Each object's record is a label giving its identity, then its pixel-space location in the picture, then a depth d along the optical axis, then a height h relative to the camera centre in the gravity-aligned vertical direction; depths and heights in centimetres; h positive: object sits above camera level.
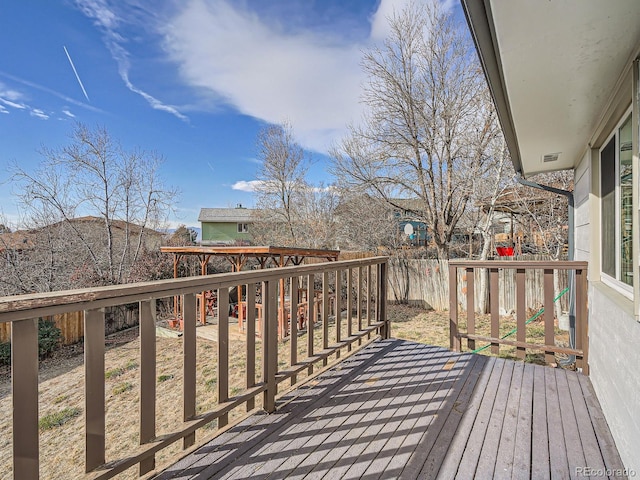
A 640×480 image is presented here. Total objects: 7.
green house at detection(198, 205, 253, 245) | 2773 +156
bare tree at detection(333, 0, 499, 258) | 899 +340
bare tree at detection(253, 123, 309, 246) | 1530 +299
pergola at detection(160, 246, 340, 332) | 807 -35
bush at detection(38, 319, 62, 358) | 774 -232
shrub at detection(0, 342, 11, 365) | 703 -242
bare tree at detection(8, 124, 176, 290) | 920 +118
